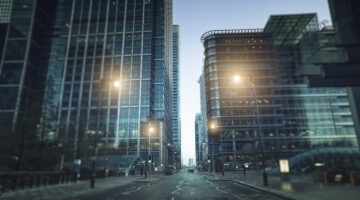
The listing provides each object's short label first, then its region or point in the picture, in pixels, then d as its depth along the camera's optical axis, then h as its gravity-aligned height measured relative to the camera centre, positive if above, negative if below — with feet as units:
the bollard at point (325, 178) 69.26 -6.96
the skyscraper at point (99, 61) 292.40 +130.78
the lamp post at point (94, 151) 68.56 +2.25
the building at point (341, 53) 37.60 +16.45
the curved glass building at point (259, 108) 264.52 +53.74
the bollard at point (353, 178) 60.03 -6.13
